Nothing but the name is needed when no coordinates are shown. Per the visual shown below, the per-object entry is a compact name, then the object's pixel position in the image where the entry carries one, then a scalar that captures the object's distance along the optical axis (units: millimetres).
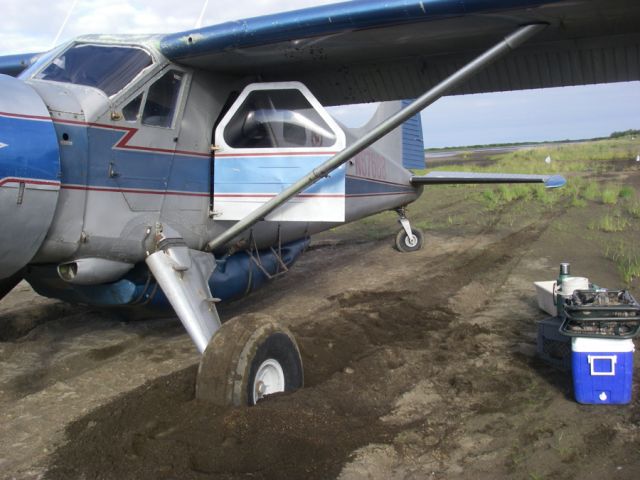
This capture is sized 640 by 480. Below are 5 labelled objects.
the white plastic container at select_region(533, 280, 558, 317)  6031
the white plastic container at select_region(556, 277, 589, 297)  4949
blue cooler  3820
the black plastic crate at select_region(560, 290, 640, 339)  3799
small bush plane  4000
